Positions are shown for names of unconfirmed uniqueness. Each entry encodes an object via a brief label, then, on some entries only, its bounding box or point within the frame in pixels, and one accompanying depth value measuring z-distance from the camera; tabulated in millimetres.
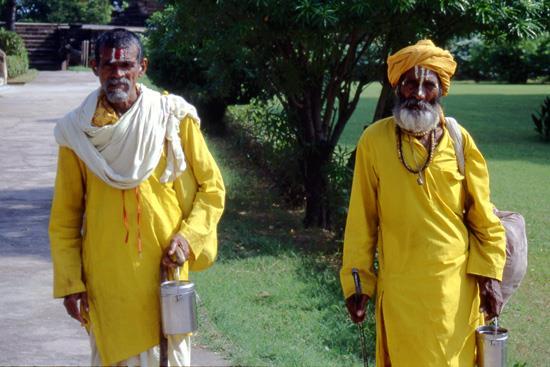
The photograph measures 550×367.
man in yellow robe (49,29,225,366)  3867
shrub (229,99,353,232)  9562
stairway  39625
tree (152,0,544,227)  8750
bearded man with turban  4062
